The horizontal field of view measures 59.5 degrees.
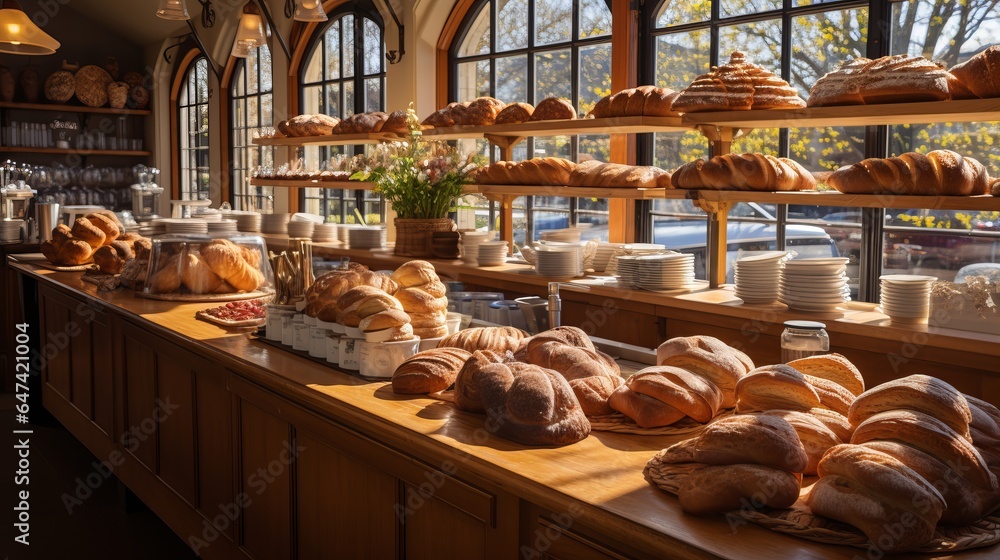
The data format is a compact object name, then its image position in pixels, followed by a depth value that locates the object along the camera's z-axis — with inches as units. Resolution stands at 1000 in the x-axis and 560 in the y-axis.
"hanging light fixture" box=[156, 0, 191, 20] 202.1
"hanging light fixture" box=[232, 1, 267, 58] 214.8
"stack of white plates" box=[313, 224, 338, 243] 238.7
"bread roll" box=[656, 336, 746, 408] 64.4
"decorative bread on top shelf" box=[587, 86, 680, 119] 153.9
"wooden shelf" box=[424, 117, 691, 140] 154.9
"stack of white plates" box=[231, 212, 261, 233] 270.1
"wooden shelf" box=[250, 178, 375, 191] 220.5
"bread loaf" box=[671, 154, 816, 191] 132.4
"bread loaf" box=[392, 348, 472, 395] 74.1
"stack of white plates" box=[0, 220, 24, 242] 229.2
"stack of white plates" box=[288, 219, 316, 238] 242.8
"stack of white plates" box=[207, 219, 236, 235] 213.0
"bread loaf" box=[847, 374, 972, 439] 49.4
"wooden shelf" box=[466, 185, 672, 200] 156.3
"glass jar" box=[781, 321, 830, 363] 67.1
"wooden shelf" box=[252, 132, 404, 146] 225.7
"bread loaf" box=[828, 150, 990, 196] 110.9
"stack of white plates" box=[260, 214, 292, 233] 262.7
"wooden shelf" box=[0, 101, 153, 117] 395.2
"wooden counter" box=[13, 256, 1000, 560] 50.2
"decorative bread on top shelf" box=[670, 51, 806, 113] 134.1
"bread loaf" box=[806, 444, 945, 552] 42.0
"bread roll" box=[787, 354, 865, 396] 61.2
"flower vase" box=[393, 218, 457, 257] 194.5
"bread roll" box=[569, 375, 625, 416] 65.7
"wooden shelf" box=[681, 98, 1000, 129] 110.0
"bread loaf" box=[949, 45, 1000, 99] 104.8
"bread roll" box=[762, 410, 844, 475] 52.3
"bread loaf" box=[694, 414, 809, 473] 47.9
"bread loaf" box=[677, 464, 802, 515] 46.6
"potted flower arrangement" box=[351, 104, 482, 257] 190.7
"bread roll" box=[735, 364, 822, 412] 56.2
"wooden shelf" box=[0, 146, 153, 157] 393.7
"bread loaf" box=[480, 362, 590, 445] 60.8
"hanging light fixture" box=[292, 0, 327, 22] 198.7
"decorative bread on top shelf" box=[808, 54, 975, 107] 113.0
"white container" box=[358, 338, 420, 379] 81.2
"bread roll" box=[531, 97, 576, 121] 173.2
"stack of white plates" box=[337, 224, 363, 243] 235.4
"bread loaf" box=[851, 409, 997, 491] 46.3
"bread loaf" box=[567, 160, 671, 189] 158.4
